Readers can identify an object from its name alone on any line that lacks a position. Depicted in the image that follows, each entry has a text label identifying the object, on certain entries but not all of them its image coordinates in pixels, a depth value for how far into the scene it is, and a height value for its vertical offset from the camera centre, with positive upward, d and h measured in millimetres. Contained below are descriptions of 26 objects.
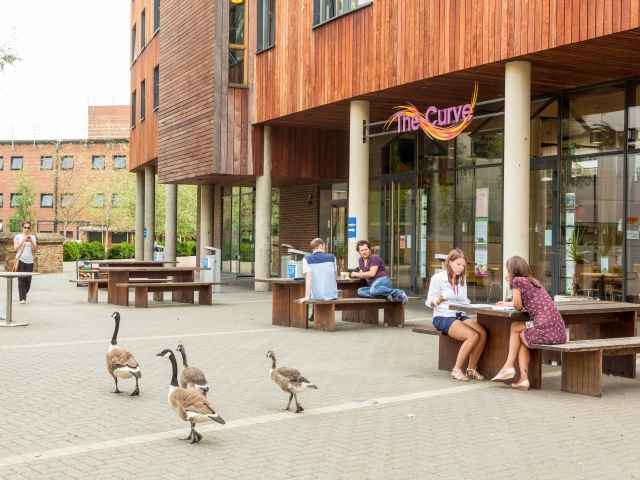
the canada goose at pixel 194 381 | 7086 -1289
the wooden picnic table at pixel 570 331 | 8805 -1143
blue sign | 18750 +136
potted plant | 15961 -297
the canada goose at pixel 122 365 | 7922 -1299
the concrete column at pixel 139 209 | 38562 +1071
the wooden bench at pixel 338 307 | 13656 -1262
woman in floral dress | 8430 -922
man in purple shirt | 14117 -769
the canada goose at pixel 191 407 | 5957 -1295
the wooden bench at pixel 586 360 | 8148 -1269
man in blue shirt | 13438 -695
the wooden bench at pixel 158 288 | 18062 -1250
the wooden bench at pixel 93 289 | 19844 -1397
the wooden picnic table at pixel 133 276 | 19141 -1086
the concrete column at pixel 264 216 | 23203 +455
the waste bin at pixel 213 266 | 23469 -970
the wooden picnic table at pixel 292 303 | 14375 -1246
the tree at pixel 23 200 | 76812 +2884
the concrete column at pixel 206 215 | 29516 +612
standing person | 18469 -412
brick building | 74938 +5534
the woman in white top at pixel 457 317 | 9141 -955
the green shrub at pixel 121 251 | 49969 -1220
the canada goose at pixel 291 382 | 7199 -1311
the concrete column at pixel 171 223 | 33250 +354
